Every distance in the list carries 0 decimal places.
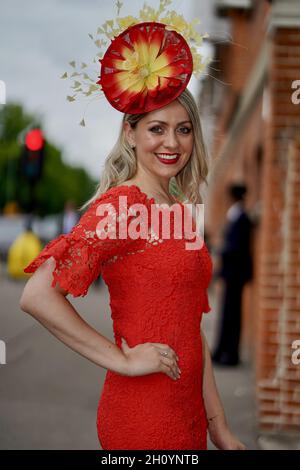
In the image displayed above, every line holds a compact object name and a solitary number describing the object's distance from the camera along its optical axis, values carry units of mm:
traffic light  10734
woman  1908
